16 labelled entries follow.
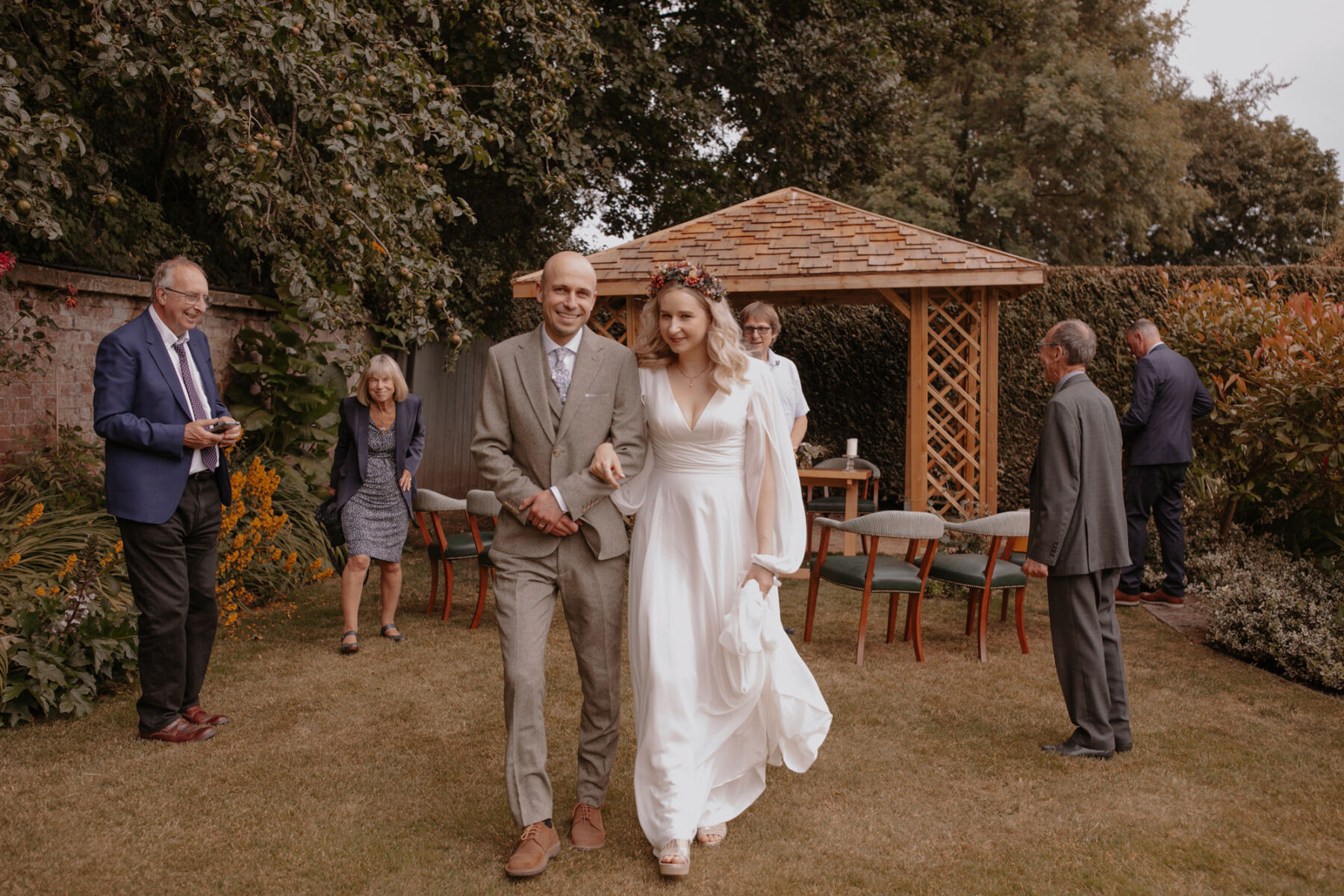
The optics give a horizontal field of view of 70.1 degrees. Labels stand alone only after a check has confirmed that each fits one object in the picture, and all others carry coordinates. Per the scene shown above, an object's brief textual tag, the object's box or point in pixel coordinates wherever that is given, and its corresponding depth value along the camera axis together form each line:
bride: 3.23
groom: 3.11
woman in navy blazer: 5.98
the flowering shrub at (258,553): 6.22
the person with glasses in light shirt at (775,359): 5.88
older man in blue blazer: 4.03
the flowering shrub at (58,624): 4.43
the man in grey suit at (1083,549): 4.20
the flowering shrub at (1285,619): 5.38
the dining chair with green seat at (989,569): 5.67
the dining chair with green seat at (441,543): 6.58
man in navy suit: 7.24
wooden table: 8.17
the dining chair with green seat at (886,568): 5.57
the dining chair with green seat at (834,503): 8.97
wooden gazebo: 8.74
